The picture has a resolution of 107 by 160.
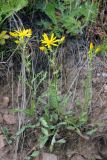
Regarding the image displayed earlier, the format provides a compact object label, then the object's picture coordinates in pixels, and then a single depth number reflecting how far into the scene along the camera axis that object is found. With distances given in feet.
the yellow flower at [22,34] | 8.62
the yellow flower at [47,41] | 8.60
